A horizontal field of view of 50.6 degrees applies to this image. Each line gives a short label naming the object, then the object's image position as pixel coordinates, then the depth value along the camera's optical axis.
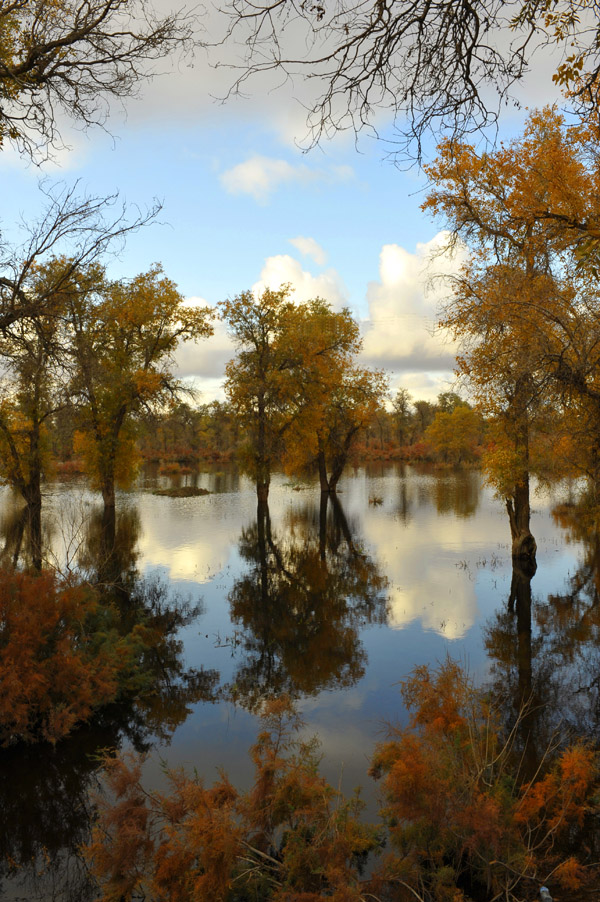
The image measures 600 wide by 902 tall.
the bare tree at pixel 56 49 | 6.84
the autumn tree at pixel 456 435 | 69.00
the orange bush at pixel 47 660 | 7.65
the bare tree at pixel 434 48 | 4.23
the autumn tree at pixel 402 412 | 85.06
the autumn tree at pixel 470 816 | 4.82
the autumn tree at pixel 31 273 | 7.16
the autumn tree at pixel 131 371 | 26.95
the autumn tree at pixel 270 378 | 31.31
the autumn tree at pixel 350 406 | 37.16
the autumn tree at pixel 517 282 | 8.99
